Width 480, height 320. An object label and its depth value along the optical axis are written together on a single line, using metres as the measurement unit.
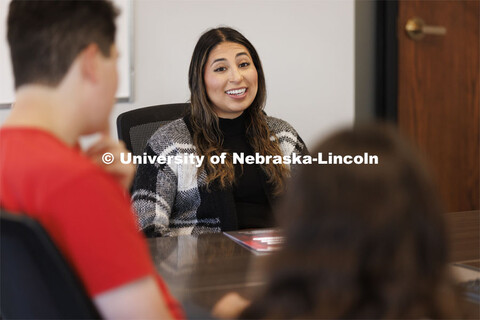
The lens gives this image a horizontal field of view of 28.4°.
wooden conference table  1.51
